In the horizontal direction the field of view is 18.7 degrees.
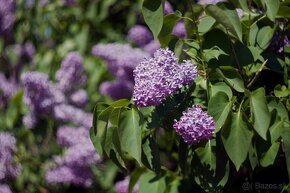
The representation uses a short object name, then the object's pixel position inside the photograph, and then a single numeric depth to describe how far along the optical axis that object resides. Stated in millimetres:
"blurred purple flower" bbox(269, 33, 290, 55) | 1287
